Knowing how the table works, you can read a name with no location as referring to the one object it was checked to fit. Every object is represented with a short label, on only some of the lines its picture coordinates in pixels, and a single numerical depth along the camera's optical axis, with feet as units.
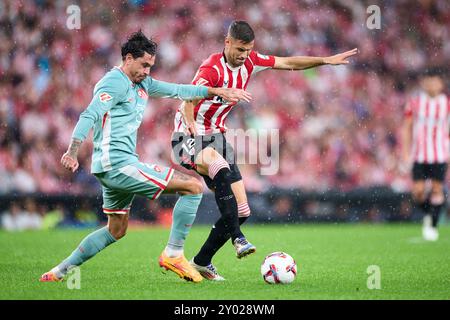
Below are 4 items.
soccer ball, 42.75
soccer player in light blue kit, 40.04
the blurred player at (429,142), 77.41
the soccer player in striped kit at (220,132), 44.86
